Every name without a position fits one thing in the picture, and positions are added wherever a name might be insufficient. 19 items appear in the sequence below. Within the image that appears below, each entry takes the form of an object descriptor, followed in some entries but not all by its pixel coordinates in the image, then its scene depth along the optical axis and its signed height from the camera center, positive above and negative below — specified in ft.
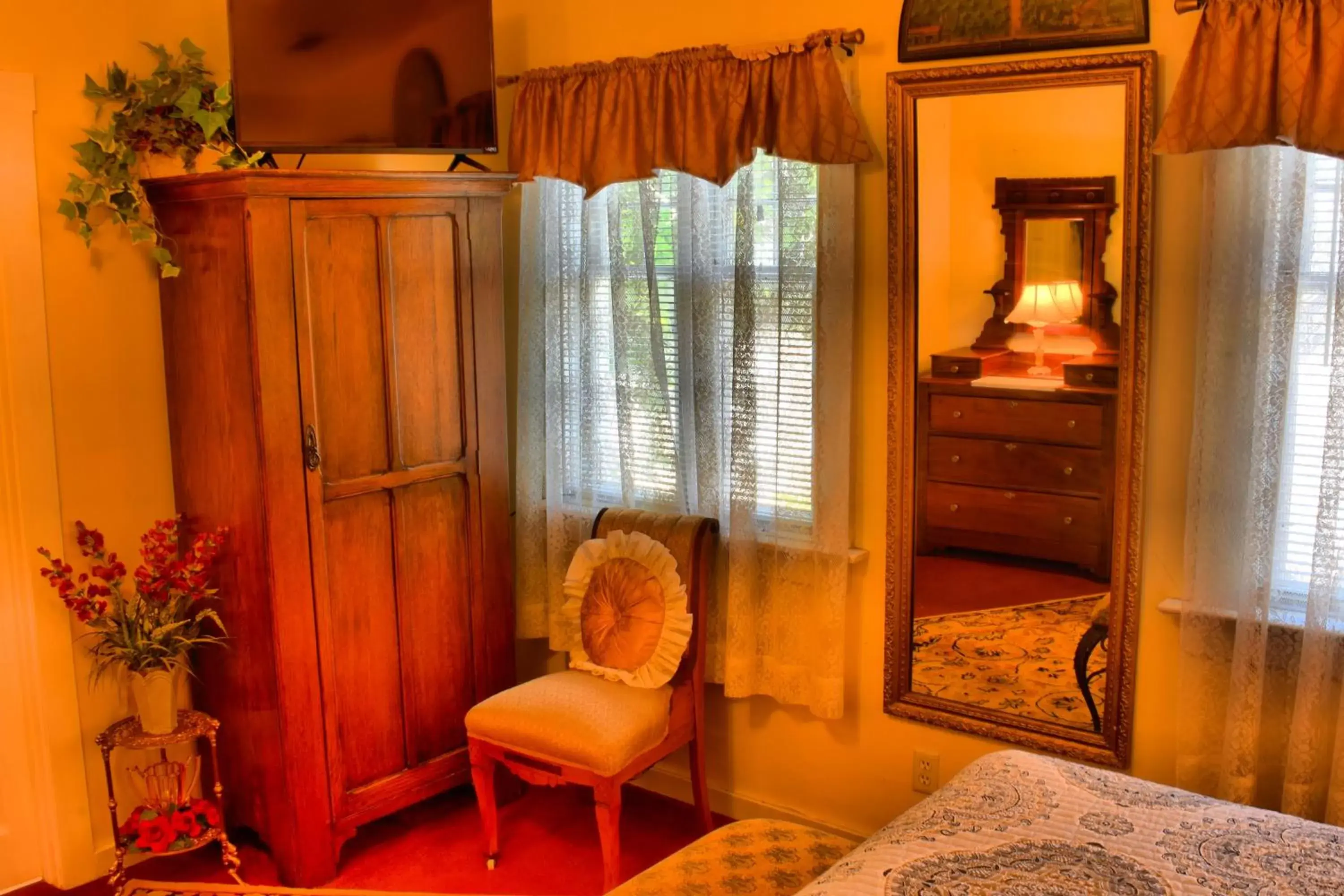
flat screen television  10.03 +1.81
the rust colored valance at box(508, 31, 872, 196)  9.78 +1.46
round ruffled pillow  10.69 -2.73
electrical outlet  10.43 -3.98
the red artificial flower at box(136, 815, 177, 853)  10.23 -4.32
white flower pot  10.12 -3.20
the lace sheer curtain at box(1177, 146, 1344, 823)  8.16 -1.39
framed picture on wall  8.68 +1.86
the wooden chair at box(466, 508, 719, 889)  9.97 -3.48
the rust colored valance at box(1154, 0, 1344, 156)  7.75 +1.27
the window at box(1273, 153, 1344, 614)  8.06 -0.64
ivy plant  10.18 +1.30
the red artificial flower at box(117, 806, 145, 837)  10.35 -4.28
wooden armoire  9.98 -1.41
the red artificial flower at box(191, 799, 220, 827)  10.44 -4.21
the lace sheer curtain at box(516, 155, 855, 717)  10.34 -0.84
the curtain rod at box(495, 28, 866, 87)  9.70 +1.92
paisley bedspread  6.20 -2.89
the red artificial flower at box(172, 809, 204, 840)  10.33 -4.27
